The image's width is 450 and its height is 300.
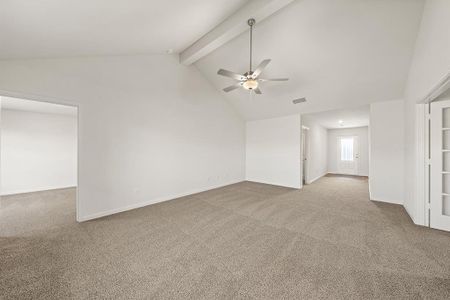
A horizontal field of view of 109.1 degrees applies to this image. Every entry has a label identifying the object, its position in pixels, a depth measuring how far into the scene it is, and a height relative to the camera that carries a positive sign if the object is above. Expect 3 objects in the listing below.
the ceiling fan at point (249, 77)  2.71 +1.25
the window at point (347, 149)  8.15 +0.02
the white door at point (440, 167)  2.47 -0.27
